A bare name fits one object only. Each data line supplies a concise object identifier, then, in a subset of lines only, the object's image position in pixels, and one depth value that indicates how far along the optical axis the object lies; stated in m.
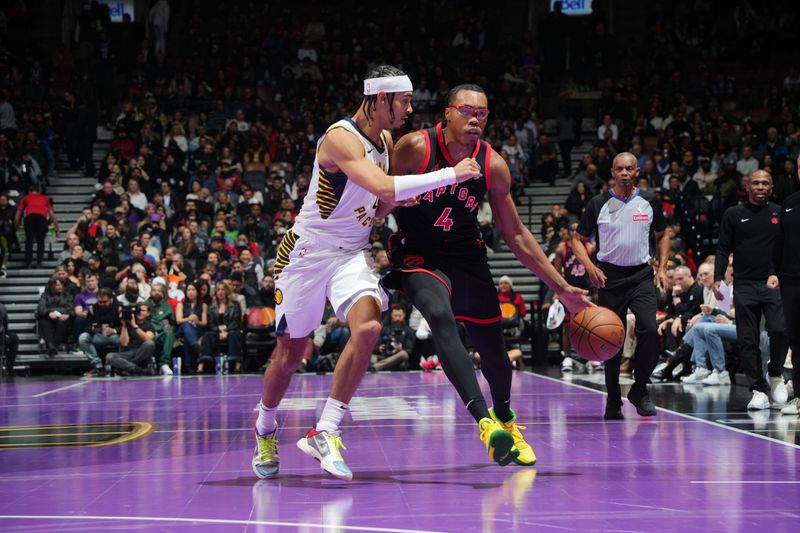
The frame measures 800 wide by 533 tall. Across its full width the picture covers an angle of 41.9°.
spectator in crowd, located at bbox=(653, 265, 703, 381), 12.01
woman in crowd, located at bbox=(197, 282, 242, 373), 15.08
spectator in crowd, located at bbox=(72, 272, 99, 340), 15.51
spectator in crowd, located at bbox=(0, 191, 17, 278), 17.81
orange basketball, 6.88
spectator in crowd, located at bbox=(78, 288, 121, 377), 15.07
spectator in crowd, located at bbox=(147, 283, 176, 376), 15.01
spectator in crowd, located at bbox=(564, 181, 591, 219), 17.73
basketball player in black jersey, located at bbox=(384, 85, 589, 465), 5.44
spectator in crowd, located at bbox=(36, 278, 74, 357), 15.72
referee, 7.82
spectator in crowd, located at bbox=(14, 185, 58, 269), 17.88
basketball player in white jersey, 5.08
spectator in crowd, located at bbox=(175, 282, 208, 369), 15.13
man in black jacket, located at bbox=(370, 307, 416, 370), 14.86
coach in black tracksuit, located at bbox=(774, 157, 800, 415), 7.59
